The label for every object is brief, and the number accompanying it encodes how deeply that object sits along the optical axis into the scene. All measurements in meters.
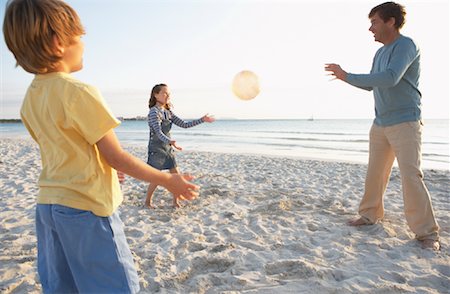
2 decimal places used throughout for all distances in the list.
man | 3.31
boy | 1.30
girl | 4.66
